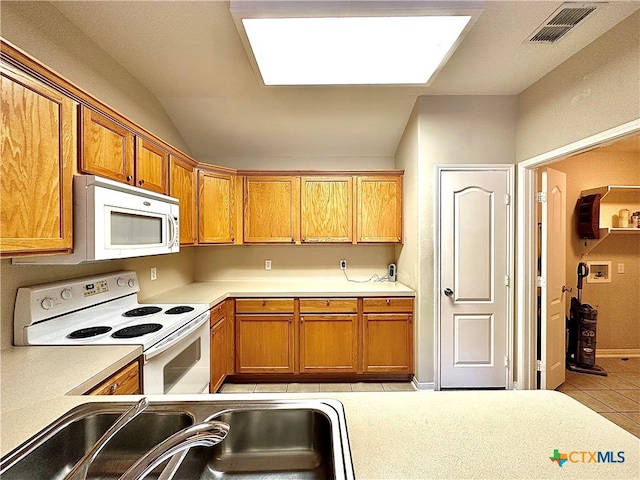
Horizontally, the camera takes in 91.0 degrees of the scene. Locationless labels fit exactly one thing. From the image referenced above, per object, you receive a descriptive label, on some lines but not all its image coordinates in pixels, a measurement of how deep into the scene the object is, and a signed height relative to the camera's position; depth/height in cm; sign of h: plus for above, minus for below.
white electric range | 158 -49
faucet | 55 -39
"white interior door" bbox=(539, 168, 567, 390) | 268 -33
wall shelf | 367 +42
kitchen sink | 89 -59
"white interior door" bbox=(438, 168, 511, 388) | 280 -32
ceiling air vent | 172 +129
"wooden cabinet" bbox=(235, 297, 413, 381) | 303 -93
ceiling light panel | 159 +110
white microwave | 150 +11
